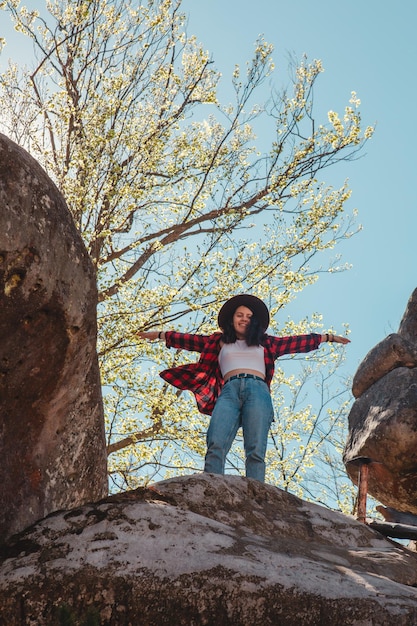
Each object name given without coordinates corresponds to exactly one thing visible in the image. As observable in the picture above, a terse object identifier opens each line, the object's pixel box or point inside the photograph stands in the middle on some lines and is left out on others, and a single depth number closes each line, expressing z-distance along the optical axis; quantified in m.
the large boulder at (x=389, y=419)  9.45
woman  6.63
